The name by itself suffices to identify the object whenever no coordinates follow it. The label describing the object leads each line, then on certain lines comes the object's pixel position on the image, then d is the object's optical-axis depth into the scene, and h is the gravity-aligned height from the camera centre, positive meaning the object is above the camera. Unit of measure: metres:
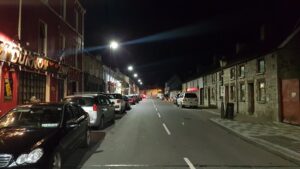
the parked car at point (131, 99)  31.70 -0.96
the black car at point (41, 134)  4.32 -0.92
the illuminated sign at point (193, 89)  35.15 +0.48
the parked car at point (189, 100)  25.78 -0.88
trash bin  14.99 -1.22
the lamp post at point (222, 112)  15.32 -1.35
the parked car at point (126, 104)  21.70 -1.13
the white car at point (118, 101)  18.09 -0.70
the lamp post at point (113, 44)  24.80 +5.12
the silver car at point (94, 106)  10.35 -0.62
